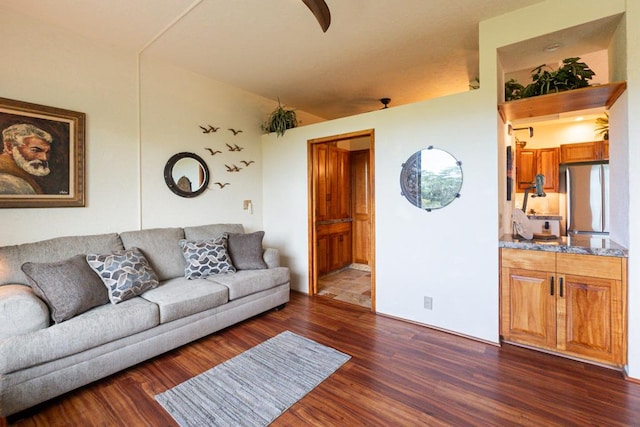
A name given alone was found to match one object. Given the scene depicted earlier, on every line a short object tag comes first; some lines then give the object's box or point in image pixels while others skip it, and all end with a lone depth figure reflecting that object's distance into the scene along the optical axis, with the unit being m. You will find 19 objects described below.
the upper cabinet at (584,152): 4.37
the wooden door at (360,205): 5.25
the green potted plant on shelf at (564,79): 2.27
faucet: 2.75
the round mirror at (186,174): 3.23
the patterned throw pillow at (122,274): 2.23
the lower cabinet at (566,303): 2.03
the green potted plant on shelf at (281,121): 3.93
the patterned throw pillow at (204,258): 2.87
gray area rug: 1.68
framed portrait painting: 2.26
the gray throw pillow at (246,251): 3.14
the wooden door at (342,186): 4.97
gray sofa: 1.65
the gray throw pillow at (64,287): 1.89
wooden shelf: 2.12
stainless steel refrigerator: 3.93
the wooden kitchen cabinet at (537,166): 4.71
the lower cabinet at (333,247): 4.60
